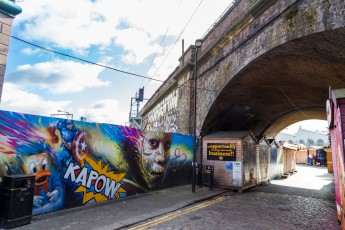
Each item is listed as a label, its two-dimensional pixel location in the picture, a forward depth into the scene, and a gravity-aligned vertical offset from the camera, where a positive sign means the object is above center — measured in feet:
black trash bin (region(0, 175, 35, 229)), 18.58 -4.50
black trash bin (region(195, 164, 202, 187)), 42.06 -4.81
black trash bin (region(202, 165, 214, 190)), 38.93 -4.55
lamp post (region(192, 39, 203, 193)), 35.45 +8.38
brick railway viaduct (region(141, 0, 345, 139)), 23.50 +10.23
